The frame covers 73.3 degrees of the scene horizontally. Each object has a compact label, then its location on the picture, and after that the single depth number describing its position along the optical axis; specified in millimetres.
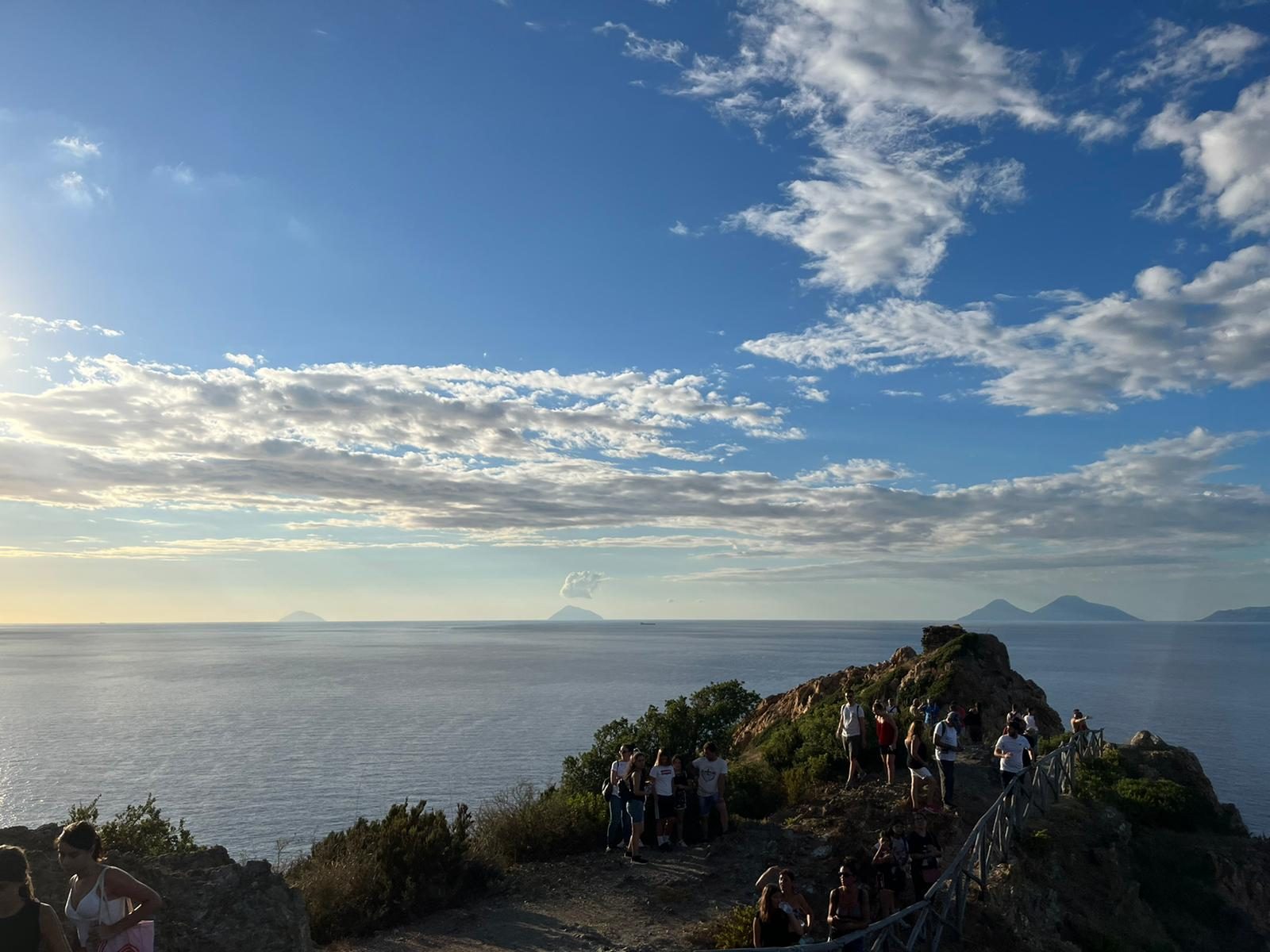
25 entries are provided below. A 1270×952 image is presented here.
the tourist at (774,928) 9047
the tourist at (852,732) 18203
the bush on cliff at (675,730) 21203
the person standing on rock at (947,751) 16312
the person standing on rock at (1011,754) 16672
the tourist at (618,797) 14609
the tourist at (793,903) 9125
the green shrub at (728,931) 10141
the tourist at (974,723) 24391
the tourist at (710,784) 15031
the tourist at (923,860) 11750
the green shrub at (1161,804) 19953
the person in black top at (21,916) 5055
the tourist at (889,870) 10812
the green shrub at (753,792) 17516
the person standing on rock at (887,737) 17797
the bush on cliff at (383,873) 11297
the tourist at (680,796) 15141
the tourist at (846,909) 9938
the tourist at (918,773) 15695
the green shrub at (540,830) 14805
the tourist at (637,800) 14266
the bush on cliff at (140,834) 12586
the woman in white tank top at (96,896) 5719
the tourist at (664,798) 14852
